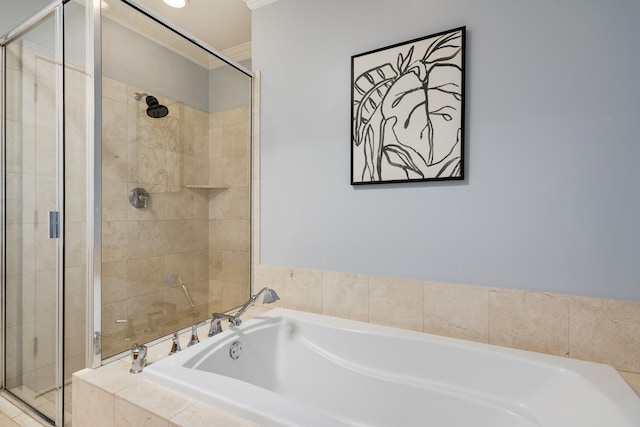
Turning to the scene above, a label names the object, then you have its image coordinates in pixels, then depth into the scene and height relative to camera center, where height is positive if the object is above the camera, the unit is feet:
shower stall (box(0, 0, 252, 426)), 4.60 +0.33
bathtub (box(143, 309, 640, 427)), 3.41 -2.25
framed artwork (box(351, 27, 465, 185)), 4.99 +1.64
